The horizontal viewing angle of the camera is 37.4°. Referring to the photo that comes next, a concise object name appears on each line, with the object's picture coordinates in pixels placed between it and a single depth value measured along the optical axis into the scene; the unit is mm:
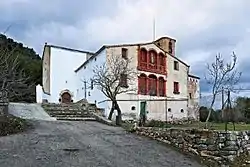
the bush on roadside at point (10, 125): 14572
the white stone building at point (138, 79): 31531
